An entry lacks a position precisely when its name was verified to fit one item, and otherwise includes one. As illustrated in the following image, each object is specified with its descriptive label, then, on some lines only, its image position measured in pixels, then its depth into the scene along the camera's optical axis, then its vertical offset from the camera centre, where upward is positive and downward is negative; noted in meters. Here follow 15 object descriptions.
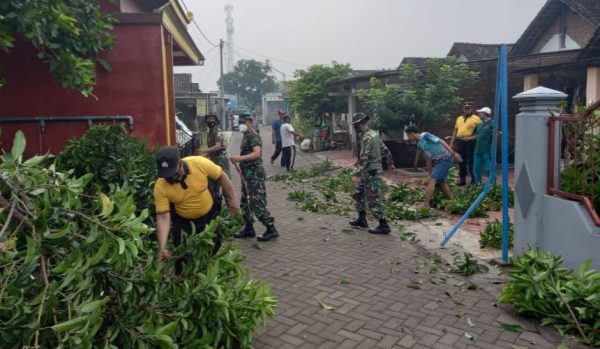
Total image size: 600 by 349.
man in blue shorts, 8.56 -0.52
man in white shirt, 15.11 -0.48
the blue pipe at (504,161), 5.63 -0.43
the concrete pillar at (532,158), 5.32 -0.39
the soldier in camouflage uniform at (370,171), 7.41 -0.69
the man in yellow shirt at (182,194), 4.10 -0.60
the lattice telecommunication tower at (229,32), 81.69 +14.51
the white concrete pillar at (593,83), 11.88 +0.85
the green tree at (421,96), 13.21 +0.65
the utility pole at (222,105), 41.93 +1.53
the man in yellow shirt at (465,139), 11.16 -0.37
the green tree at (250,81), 85.62 +7.09
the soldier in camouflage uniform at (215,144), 8.45 -0.32
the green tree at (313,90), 23.09 +1.49
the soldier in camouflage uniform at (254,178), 7.07 -0.74
